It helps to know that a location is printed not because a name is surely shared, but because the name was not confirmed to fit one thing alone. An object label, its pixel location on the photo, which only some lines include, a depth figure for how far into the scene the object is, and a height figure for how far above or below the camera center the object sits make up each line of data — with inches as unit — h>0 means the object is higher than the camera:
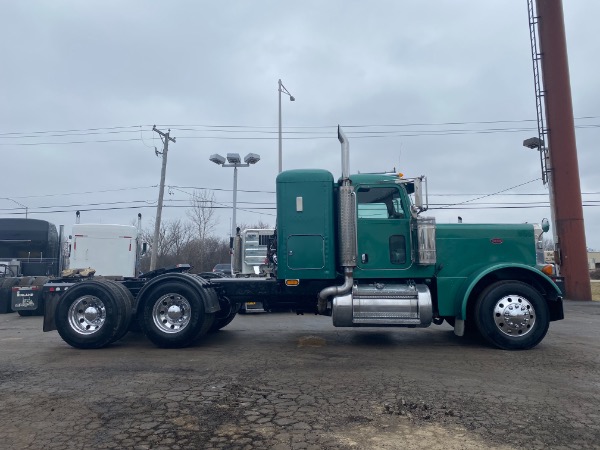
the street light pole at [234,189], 995.3 +174.5
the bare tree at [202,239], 1646.9 +135.6
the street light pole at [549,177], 834.8 +159.2
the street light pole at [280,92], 986.1 +350.9
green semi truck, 330.3 +6.5
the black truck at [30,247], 786.8 +56.1
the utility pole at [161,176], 1142.3 +243.7
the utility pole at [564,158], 813.9 +185.1
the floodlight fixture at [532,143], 899.4 +232.9
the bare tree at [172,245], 1626.0 +122.0
